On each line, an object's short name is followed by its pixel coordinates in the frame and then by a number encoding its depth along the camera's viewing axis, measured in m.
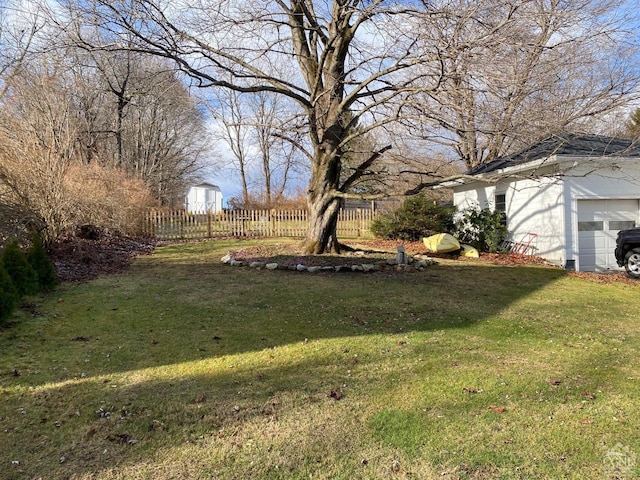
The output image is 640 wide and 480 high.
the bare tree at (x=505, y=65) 6.93
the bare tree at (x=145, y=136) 22.78
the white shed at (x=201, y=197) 38.28
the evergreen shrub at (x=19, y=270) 5.60
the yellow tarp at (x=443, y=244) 12.17
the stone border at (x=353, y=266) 8.87
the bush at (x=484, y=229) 12.91
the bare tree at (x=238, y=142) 31.96
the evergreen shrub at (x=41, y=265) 6.43
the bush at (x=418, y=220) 15.34
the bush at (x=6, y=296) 4.60
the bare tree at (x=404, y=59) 7.06
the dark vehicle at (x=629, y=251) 9.27
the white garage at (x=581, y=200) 10.48
